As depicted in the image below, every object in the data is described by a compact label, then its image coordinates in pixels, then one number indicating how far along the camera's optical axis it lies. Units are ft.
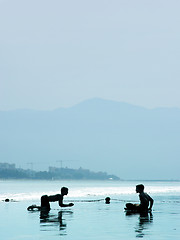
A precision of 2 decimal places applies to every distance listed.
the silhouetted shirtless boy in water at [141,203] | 109.40
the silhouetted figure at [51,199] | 117.94
